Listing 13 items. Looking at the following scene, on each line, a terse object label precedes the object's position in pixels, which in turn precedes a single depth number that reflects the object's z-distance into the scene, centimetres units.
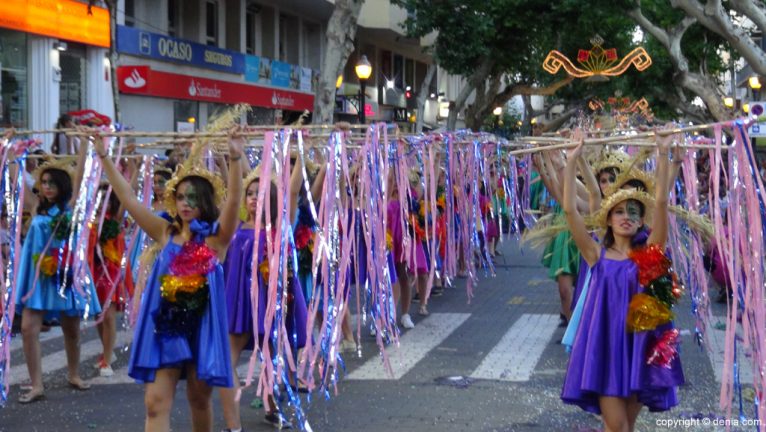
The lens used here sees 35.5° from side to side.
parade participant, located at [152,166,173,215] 1014
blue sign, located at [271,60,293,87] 2962
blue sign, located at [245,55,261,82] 2775
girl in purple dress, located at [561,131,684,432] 593
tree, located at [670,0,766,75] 1429
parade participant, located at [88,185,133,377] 971
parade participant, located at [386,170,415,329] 1241
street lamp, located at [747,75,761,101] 4078
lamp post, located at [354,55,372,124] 2264
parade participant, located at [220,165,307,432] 746
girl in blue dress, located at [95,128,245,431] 601
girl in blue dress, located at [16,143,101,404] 866
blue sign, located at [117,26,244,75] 2191
